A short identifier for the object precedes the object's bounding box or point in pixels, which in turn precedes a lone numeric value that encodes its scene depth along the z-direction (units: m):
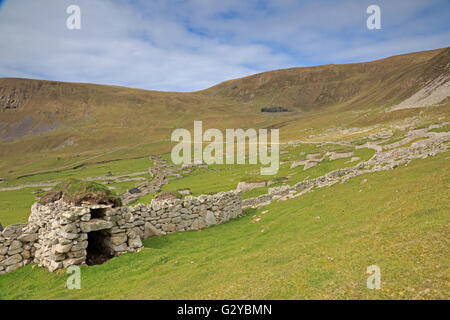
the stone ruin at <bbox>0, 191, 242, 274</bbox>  16.88
